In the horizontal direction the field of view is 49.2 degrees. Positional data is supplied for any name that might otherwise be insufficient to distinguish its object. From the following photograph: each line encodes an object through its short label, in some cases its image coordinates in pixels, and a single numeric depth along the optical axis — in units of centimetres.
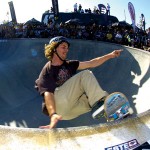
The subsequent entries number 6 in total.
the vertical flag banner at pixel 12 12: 2028
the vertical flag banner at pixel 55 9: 1610
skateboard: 221
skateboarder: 248
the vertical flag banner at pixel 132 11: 1137
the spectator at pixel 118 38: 1093
